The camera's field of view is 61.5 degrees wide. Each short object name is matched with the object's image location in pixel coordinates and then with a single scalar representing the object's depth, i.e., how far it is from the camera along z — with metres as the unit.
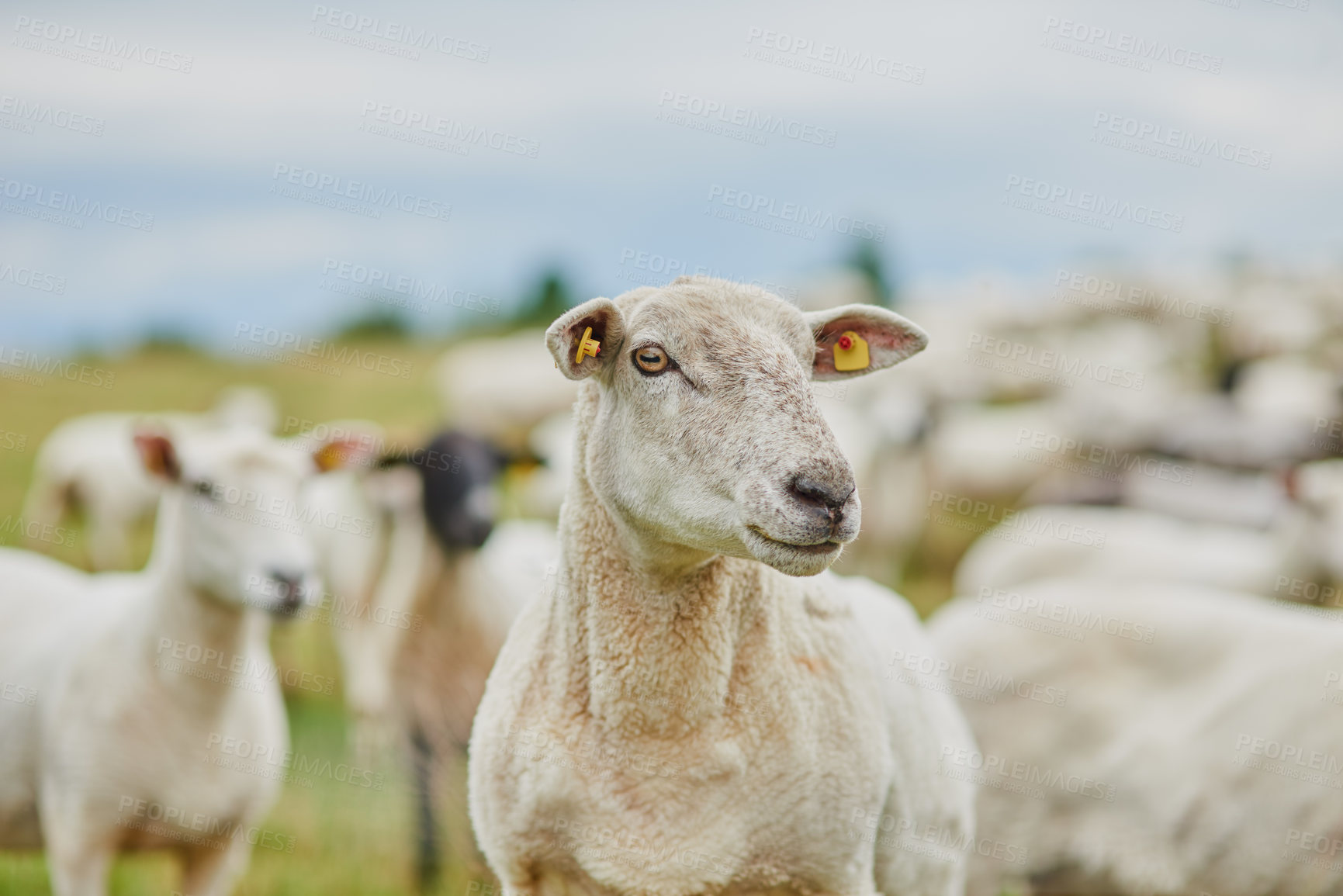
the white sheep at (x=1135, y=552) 8.87
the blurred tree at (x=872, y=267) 39.34
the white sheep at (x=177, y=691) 4.64
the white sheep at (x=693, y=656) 2.86
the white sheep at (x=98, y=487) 13.19
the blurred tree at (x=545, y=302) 32.22
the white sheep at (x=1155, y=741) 5.07
